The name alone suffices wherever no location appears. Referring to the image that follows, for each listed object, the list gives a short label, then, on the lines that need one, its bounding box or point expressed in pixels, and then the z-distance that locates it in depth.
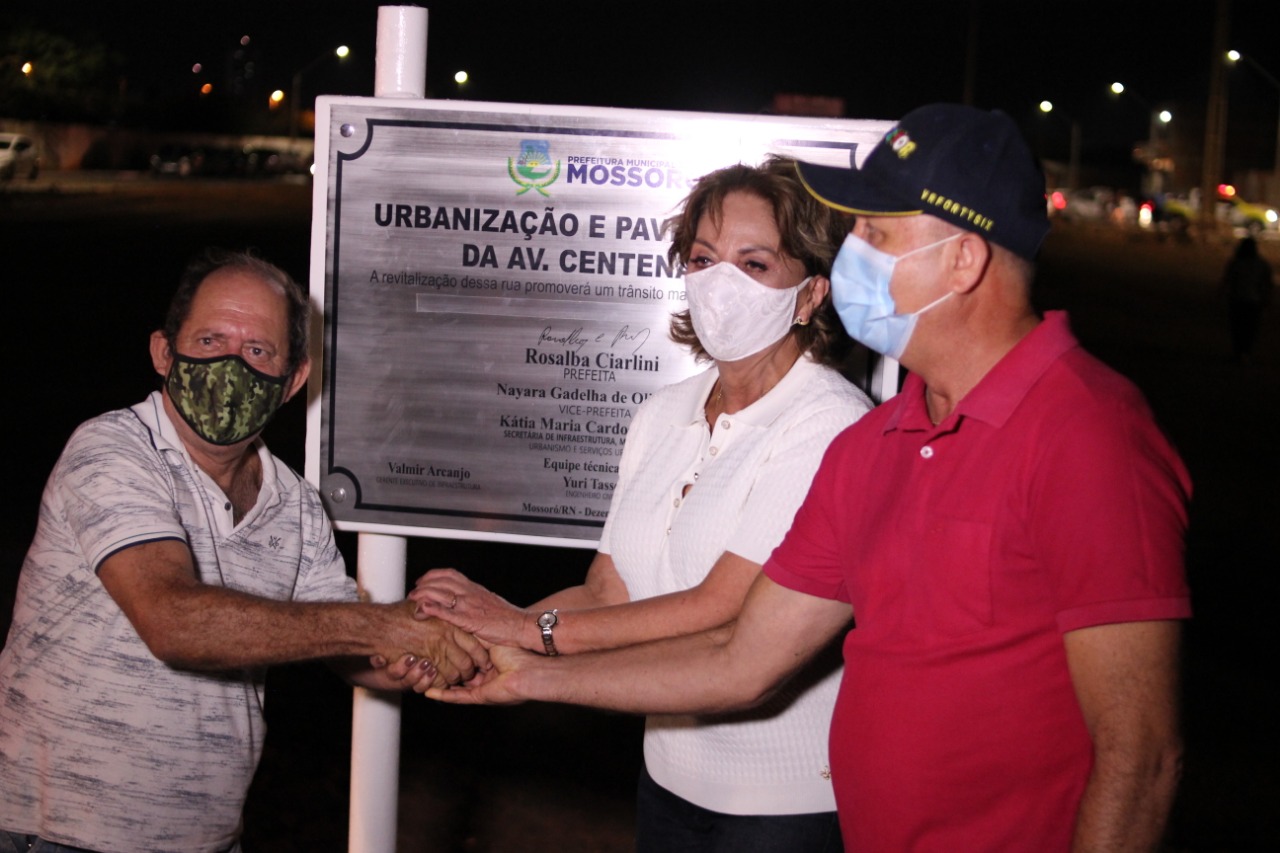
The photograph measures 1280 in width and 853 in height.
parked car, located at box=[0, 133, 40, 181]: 47.34
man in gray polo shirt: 2.79
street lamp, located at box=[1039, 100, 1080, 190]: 86.00
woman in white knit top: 2.90
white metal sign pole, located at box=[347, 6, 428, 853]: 3.62
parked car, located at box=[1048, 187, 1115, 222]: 71.62
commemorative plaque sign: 3.54
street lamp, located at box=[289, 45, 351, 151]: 72.68
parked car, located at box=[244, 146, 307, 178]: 68.44
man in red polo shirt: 1.98
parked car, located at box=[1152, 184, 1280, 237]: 55.47
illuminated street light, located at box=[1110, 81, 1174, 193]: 90.29
